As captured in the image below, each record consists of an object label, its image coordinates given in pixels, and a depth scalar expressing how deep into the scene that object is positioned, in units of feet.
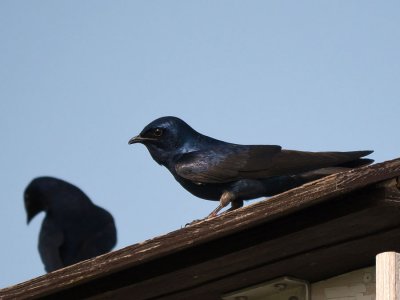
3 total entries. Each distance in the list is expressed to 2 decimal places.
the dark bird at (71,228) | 68.23
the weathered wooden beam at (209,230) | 38.01
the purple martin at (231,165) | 51.21
